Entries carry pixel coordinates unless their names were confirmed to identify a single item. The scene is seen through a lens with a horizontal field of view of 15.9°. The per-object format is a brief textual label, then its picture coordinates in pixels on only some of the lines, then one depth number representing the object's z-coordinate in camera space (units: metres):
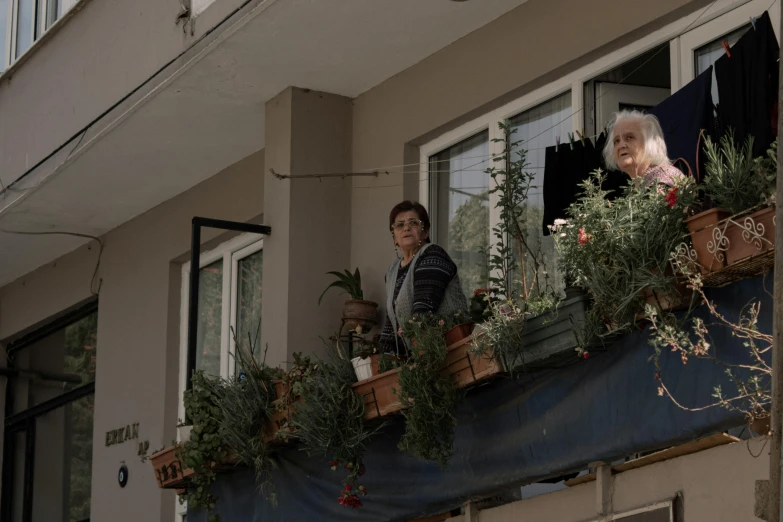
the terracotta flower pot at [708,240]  11.77
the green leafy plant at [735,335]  11.58
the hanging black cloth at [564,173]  15.62
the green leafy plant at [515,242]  14.94
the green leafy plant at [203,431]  17.32
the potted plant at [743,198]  11.48
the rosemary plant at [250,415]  16.81
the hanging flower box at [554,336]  13.10
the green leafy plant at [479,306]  15.17
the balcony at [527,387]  11.99
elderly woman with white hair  13.97
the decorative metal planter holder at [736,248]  11.45
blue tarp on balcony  12.27
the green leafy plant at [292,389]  16.12
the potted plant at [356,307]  18.24
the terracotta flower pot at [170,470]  18.00
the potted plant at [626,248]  12.27
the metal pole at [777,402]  8.92
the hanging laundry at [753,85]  13.18
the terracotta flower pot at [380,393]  14.95
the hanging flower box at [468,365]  13.87
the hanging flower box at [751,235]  11.42
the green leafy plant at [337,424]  15.45
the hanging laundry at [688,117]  13.99
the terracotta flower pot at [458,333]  14.49
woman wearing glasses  15.68
